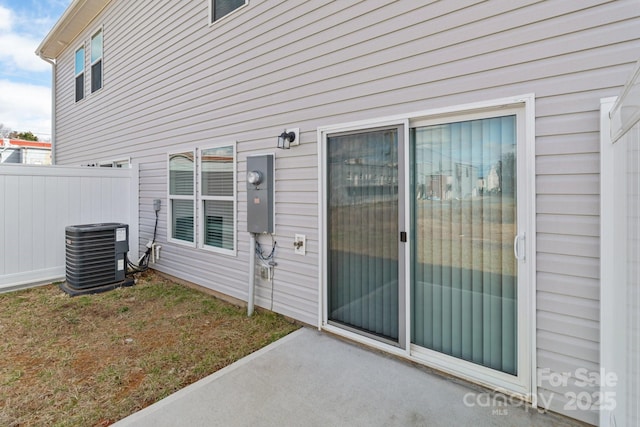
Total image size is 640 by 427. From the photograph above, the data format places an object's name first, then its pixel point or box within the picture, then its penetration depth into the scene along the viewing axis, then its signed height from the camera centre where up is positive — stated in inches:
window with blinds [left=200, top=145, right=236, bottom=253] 174.6 +7.5
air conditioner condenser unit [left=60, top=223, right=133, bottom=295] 186.1 -27.2
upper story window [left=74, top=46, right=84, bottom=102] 325.7 +139.6
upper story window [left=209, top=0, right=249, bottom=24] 172.3 +109.5
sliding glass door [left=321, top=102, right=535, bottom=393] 90.8 -8.6
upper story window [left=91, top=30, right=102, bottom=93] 293.1 +135.6
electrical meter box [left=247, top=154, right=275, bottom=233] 147.2 +8.7
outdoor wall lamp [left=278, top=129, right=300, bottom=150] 139.3 +30.6
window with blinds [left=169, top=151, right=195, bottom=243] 200.8 +9.1
